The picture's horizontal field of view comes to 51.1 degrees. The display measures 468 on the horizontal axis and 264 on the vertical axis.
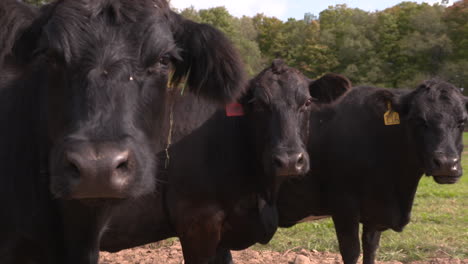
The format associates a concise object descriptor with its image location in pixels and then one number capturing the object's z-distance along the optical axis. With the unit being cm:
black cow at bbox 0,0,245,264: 202
